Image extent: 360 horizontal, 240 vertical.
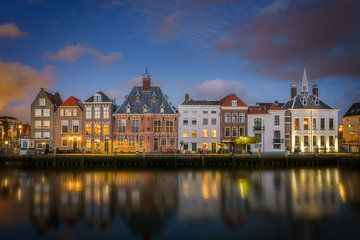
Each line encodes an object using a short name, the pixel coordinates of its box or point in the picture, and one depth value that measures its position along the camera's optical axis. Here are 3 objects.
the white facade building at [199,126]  61.31
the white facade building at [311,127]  62.25
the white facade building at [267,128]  61.44
